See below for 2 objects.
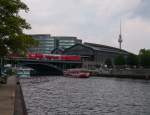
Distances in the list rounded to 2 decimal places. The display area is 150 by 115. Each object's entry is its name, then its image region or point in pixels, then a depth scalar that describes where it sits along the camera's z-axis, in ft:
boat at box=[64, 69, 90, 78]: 170.94
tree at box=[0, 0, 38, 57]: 55.28
